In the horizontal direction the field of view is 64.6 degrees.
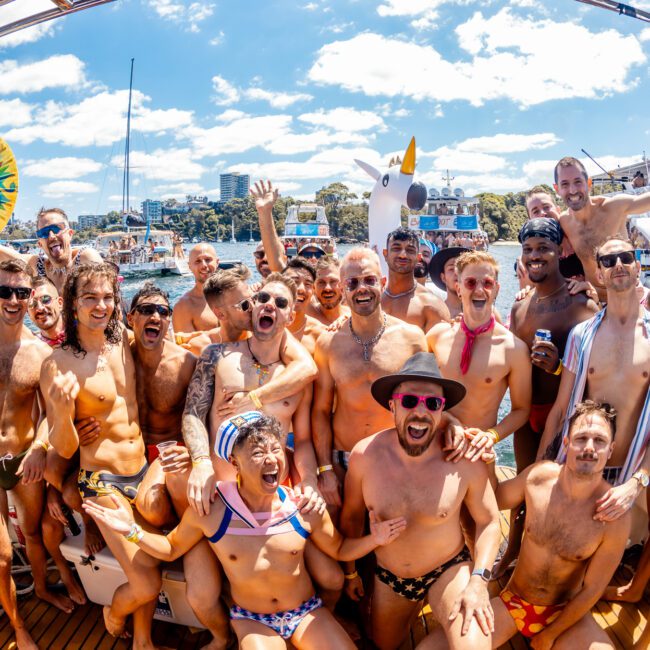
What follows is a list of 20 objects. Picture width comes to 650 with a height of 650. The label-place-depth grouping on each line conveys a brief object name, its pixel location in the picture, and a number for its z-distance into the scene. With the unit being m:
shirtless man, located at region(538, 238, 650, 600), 2.99
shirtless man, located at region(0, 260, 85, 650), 3.13
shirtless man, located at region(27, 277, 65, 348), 4.05
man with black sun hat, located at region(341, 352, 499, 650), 2.63
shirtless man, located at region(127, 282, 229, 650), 2.79
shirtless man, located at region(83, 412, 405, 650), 2.57
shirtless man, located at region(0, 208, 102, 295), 4.79
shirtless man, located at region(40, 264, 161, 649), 2.89
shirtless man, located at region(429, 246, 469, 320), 5.50
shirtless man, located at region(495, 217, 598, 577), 3.75
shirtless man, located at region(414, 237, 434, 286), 6.81
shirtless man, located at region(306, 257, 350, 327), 4.41
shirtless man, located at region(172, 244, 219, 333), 5.40
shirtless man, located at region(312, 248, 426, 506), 3.20
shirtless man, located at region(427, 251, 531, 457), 3.21
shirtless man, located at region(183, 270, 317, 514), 2.71
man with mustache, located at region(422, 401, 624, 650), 2.60
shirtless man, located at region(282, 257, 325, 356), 4.32
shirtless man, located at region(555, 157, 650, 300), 4.30
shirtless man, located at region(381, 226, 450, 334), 4.41
